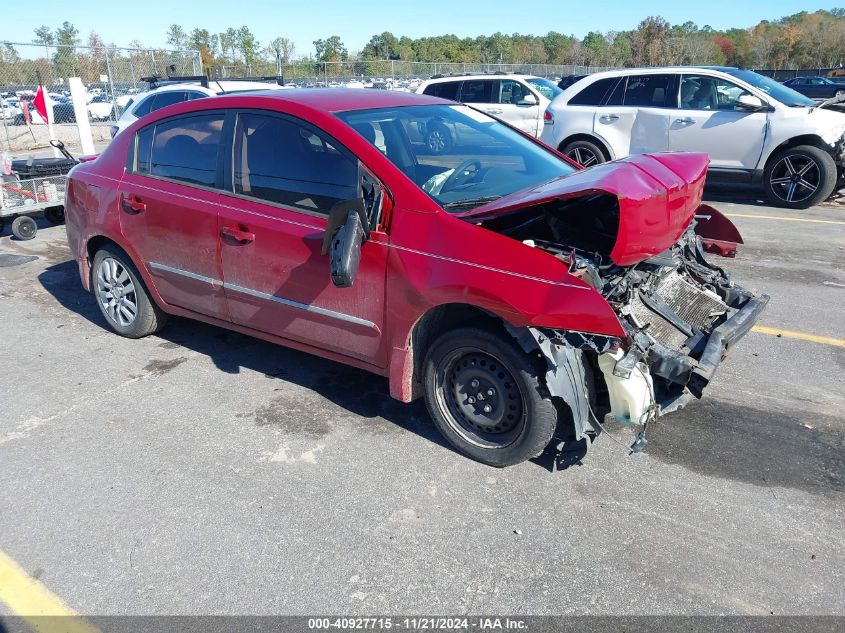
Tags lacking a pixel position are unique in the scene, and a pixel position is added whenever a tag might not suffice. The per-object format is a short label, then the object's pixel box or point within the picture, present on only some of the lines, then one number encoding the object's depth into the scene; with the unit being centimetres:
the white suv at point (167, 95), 1202
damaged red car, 329
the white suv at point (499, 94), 1388
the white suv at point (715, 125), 949
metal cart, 857
